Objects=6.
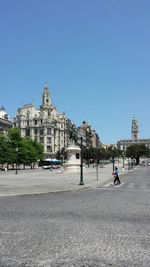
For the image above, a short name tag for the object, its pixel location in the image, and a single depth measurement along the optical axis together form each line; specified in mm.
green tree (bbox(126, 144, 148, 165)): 114362
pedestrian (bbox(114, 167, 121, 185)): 26390
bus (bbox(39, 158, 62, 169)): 83799
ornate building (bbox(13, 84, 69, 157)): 136245
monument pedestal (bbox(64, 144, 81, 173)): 51539
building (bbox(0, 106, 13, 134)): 93636
